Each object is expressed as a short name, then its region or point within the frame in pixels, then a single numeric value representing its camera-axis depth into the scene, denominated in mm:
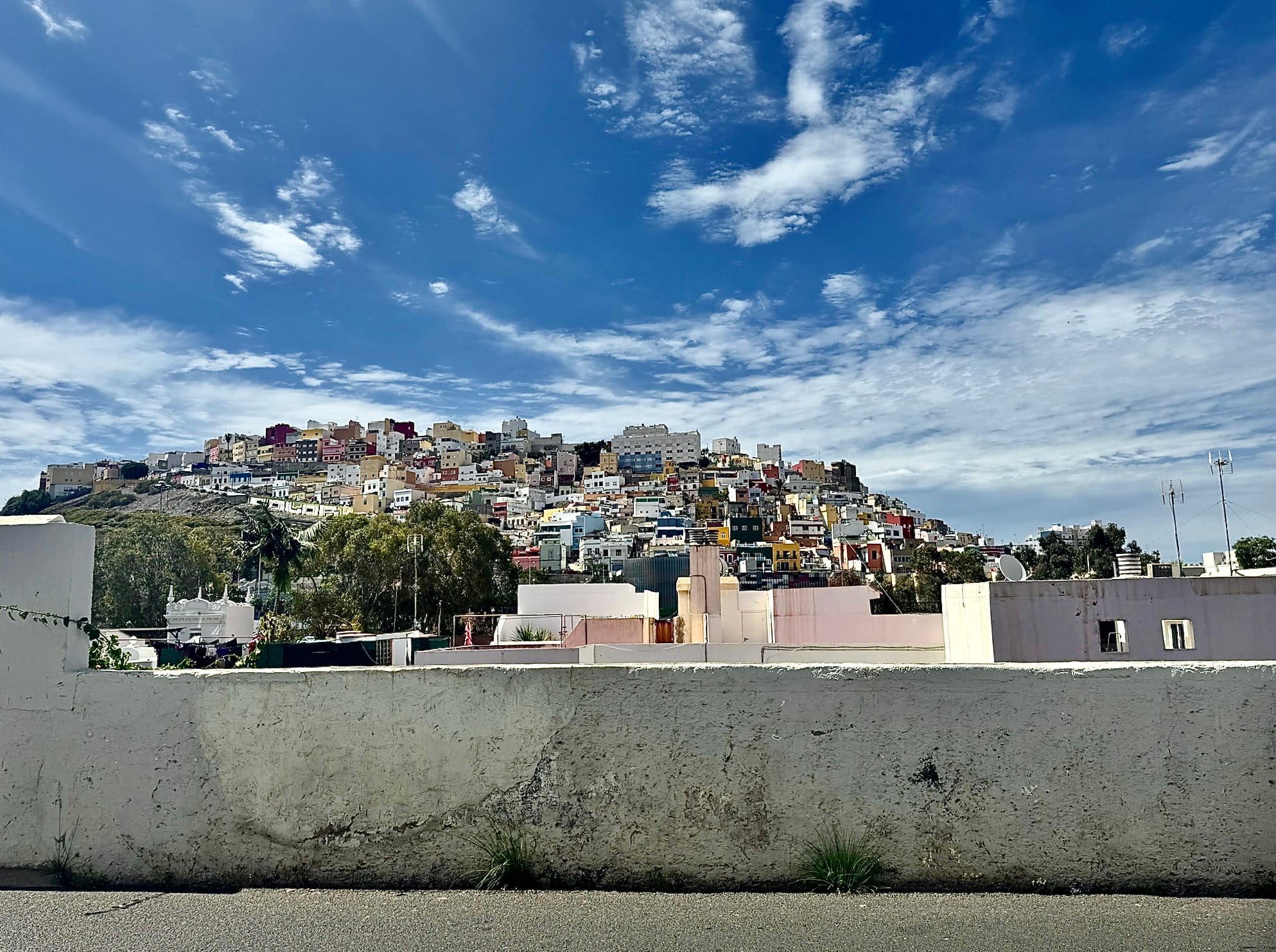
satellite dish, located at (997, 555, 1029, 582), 20203
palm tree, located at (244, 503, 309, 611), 60812
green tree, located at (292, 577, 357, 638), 47562
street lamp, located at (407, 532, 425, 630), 49562
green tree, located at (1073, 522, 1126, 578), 79625
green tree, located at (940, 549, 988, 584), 77000
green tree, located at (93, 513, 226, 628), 59094
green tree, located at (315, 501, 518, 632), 50312
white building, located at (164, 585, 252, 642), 40188
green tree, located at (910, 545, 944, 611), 68688
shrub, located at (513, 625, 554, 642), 27500
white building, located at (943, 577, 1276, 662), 16594
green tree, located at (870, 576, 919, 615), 65125
